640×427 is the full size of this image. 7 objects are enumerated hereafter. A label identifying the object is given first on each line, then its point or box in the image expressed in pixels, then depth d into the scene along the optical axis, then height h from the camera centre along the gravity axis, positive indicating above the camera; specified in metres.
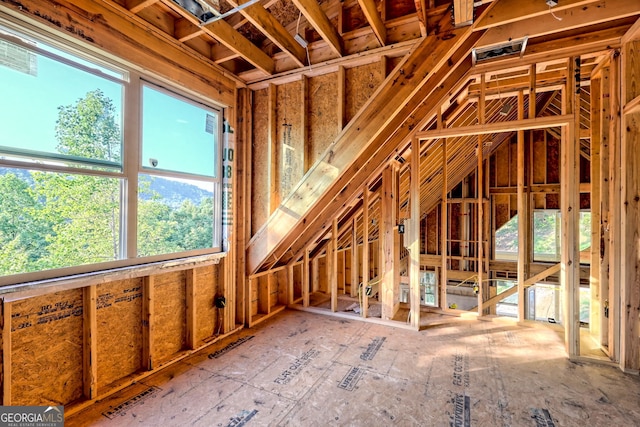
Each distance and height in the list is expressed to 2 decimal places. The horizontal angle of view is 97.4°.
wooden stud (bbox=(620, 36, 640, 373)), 2.43 +0.11
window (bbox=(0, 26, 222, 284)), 1.73 +0.38
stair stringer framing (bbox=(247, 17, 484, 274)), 2.42 +0.77
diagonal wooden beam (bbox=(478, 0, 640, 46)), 2.17 +1.61
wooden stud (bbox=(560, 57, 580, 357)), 2.71 +0.03
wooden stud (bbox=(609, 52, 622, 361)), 2.55 +0.06
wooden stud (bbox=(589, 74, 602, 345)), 2.94 +0.24
